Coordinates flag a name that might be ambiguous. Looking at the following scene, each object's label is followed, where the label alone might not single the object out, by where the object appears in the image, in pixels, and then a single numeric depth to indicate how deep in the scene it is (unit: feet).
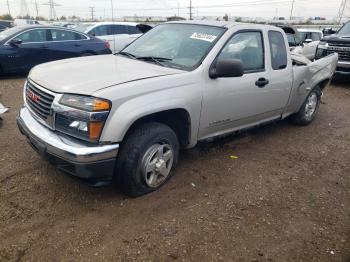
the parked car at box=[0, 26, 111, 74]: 27.78
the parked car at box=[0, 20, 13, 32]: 64.59
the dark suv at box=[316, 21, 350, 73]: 31.19
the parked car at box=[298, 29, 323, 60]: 42.44
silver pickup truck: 9.29
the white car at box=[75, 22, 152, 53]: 40.44
